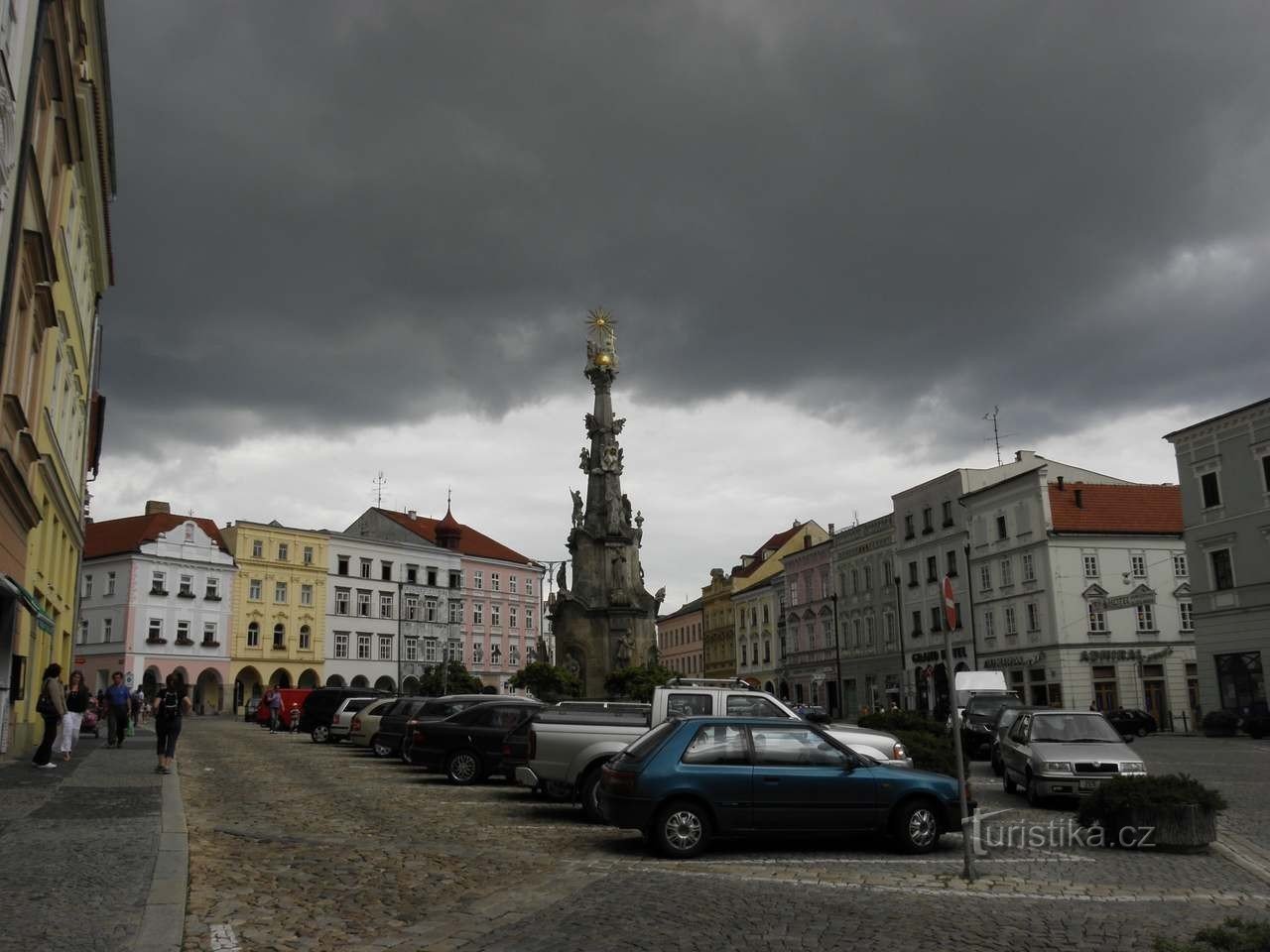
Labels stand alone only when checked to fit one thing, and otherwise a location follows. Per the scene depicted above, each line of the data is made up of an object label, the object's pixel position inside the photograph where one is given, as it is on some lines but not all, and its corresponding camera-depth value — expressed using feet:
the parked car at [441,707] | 80.33
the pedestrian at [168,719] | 63.57
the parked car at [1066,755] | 52.19
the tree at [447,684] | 183.52
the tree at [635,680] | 120.88
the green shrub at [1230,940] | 20.58
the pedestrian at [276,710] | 142.92
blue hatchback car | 37.11
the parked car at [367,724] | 97.19
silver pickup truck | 49.37
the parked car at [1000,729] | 70.95
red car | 144.77
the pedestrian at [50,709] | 61.16
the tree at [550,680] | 129.59
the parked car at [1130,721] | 138.10
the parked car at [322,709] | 118.11
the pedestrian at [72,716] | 70.69
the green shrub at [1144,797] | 39.65
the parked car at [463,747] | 68.03
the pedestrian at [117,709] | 85.20
